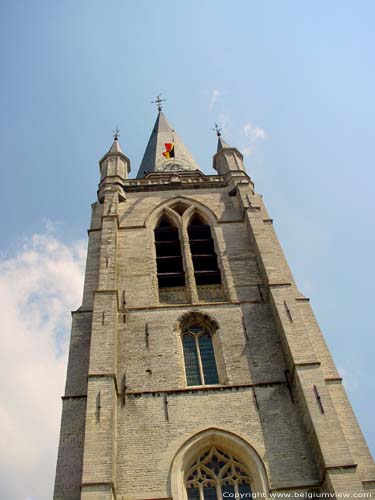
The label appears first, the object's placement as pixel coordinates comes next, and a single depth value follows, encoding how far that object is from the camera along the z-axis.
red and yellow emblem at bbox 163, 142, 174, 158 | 26.58
